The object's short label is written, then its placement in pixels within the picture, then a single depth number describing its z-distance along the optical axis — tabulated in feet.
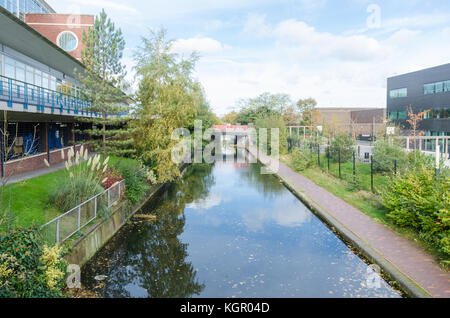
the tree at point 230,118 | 305.57
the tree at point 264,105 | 229.66
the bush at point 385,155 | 59.00
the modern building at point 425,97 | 133.49
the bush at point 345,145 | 78.95
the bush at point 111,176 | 43.21
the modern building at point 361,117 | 167.27
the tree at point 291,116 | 212.02
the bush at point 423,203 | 27.18
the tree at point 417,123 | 142.09
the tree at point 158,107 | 58.03
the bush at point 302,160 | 80.64
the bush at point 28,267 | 19.05
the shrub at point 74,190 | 33.76
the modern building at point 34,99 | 48.11
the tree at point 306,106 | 221.46
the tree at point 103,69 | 54.13
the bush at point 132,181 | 47.53
